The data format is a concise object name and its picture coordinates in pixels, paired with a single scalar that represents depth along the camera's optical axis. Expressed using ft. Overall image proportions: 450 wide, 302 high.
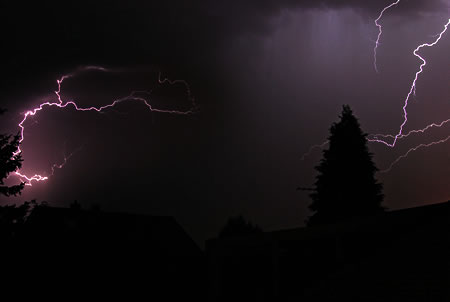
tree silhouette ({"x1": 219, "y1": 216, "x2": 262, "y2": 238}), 105.87
